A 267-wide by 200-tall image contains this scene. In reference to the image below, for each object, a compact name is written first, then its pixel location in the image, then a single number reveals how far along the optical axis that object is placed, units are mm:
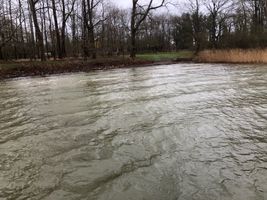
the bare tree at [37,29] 16985
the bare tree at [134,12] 20344
